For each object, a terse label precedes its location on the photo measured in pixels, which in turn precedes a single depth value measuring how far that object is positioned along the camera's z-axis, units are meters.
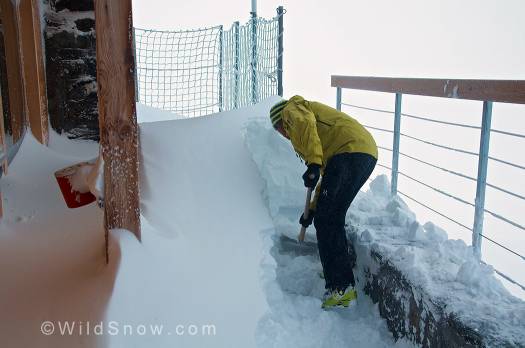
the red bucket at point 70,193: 2.80
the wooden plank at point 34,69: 4.10
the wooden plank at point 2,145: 3.55
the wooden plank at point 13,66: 3.98
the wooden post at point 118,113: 2.42
